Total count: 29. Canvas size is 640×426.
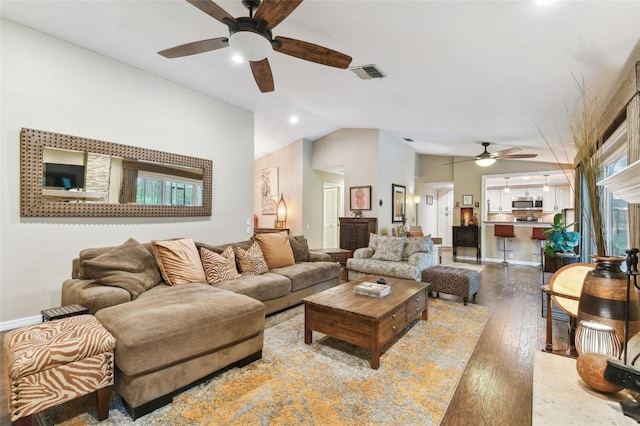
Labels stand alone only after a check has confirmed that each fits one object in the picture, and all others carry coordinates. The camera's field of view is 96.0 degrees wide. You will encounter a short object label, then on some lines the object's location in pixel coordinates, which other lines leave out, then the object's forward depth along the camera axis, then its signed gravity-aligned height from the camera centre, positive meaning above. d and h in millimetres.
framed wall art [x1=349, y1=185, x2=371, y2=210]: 6562 +454
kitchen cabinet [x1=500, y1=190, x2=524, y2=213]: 9756 +538
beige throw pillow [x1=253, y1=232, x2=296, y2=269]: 4094 -480
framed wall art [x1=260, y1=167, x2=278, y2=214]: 7922 +754
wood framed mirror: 3102 +469
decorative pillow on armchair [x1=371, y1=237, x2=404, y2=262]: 4824 -538
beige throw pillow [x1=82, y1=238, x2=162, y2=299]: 2539 -495
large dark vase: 1119 -324
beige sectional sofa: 1814 -729
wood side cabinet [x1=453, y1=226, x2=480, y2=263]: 7965 -563
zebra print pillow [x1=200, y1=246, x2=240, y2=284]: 3301 -594
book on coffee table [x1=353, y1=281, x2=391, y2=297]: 2915 -747
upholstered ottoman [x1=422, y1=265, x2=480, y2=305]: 3974 -903
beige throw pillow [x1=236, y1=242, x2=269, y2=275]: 3730 -592
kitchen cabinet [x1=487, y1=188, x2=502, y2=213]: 9922 +646
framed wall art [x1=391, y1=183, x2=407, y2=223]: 7062 +391
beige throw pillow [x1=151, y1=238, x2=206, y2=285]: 3065 -513
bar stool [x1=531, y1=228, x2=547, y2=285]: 6673 -444
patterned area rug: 1786 -1241
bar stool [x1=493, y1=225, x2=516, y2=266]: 7164 -354
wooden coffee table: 2406 -896
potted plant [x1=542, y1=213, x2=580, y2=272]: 3471 -305
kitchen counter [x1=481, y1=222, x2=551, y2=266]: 7289 -713
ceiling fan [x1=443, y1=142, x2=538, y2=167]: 5545 +1250
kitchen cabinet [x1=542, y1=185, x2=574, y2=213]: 8686 +584
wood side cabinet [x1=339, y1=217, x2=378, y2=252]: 6453 -313
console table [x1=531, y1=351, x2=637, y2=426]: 817 -569
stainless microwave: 9211 +479
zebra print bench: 1516 -835
